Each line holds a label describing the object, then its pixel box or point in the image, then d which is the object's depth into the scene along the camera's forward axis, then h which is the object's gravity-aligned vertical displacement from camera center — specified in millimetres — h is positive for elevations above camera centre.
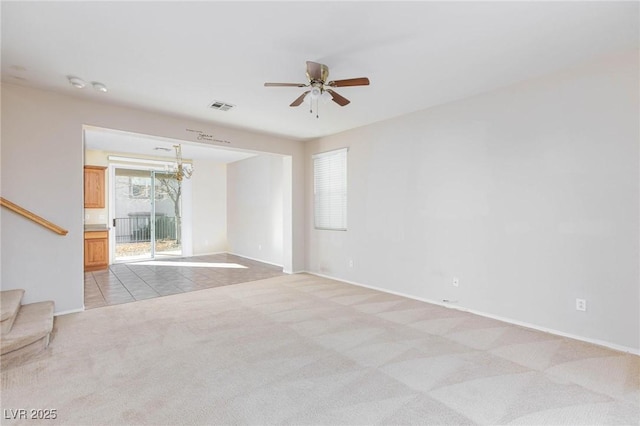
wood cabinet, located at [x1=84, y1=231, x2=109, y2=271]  6488 -758
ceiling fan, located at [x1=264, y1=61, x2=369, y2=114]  2723 +1232
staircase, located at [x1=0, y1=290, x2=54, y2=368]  2611 -1058
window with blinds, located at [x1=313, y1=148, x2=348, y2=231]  5613 +475
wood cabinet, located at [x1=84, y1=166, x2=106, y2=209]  6688 +637
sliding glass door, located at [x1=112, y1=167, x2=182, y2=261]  7770 +24
